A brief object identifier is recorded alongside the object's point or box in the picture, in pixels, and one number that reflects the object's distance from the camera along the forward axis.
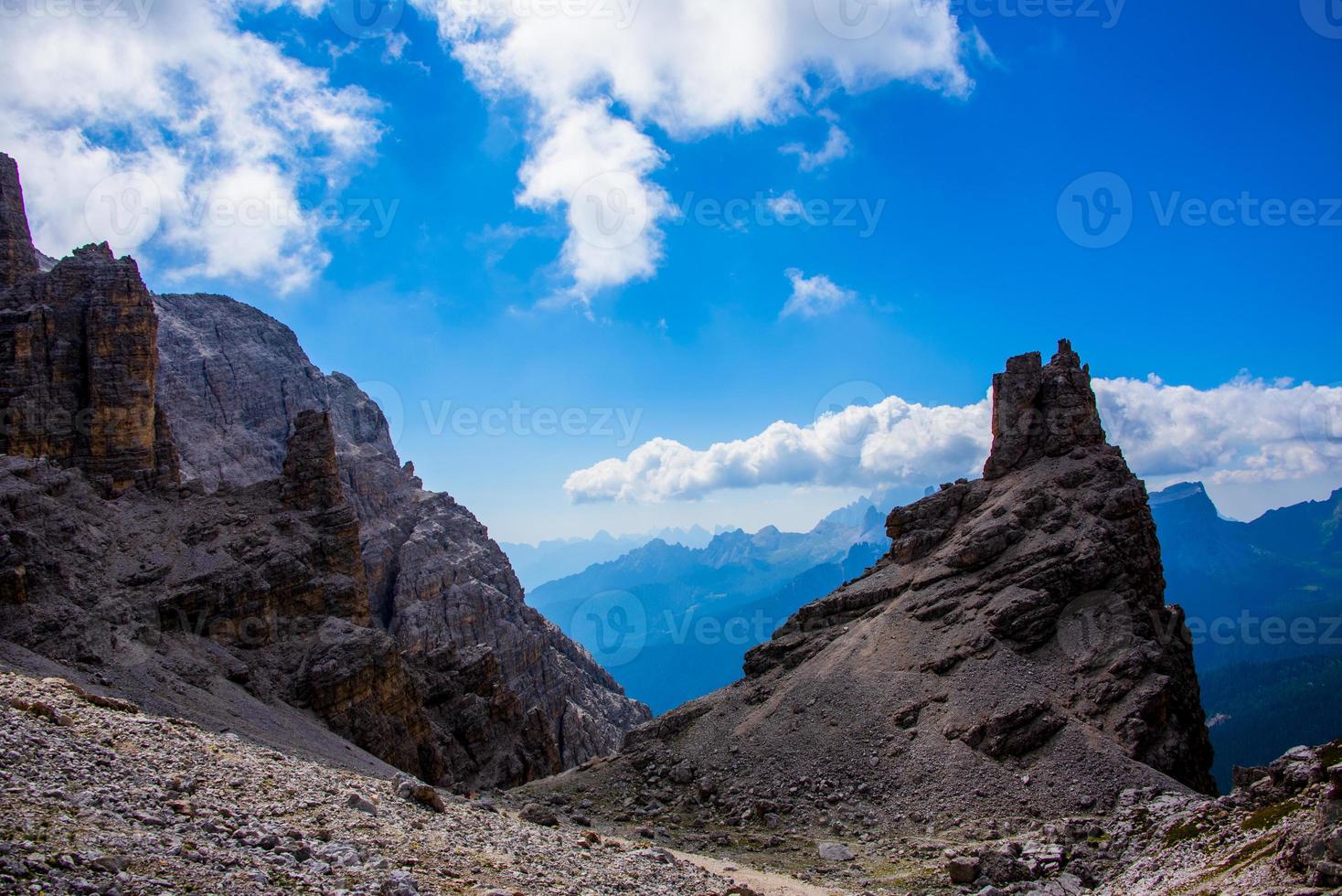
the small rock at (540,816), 56.38
